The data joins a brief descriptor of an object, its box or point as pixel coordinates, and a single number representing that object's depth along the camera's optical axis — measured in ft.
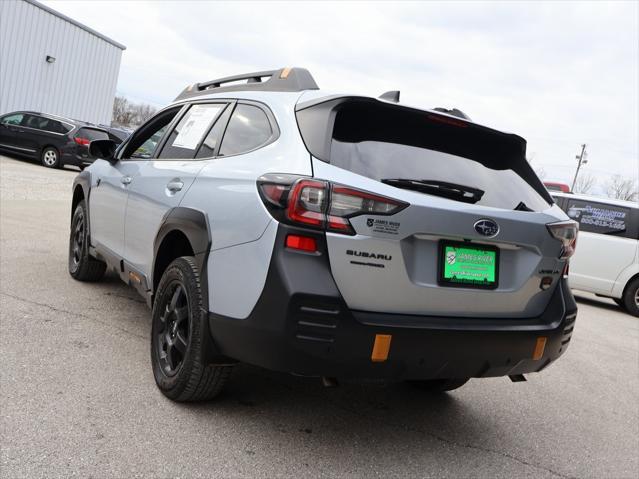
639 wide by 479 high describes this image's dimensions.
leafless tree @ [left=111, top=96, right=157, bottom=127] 235.40
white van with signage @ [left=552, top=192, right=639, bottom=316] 32.65
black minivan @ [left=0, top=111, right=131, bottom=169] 57.57
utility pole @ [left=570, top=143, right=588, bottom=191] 195.00
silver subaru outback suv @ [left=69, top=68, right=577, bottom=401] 8.41
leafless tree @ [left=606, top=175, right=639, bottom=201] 192.65
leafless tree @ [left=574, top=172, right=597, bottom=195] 214.05
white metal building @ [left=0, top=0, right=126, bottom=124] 78.28
